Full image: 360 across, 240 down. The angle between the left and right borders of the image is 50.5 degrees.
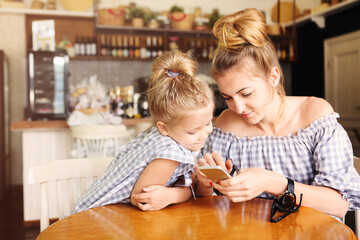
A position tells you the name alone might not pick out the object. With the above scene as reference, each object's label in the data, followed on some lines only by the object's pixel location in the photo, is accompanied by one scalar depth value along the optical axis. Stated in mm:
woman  1387
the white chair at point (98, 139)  3396
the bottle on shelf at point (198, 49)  6168
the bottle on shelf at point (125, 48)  5762
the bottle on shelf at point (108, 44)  5764
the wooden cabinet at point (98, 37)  5574
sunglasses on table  1221
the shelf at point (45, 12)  5414
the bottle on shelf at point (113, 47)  5742
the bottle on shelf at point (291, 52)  6307
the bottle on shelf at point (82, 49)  5664
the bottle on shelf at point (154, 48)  5926
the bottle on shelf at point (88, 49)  5680
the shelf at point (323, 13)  4816
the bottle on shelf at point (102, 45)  5711
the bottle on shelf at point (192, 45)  6241
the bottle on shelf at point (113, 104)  4656
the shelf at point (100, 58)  5680
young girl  1328
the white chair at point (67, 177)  1602
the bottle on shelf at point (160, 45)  5975
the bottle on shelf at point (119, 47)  5762
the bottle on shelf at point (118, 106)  4551
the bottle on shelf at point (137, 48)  5816
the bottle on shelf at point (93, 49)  5688
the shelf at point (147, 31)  3987
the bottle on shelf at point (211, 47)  6209
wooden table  1071
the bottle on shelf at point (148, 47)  5892
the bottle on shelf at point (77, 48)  5664
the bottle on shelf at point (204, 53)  6167
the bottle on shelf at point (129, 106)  4582
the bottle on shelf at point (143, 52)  5832
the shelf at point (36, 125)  3566
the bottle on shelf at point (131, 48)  5805
